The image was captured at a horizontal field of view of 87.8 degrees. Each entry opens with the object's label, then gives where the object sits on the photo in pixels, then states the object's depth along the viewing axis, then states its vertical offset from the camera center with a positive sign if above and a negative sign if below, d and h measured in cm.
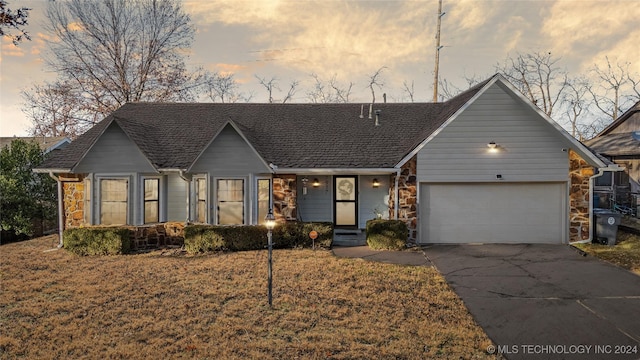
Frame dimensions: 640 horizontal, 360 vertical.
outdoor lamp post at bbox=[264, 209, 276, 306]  608 -84
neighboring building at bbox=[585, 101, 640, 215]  1634 +72
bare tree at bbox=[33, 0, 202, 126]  2147 +870
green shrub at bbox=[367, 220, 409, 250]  1042 -182
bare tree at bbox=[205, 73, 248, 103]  2712 +776
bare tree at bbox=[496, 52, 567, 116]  3031 +937
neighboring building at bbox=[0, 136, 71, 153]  1973 +223
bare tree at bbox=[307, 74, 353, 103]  3158 +826
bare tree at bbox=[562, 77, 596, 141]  3142 +728
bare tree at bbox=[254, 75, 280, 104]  3077 +868
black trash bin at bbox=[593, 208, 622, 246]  1036 -151
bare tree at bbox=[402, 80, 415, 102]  3133 +838
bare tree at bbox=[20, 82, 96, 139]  2208 +474
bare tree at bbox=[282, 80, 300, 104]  3022 +803
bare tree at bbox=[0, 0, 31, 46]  656 +311
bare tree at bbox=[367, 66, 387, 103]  2698 +798
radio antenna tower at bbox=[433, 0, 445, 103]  2251 +846
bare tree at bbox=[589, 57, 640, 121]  2947 +836
